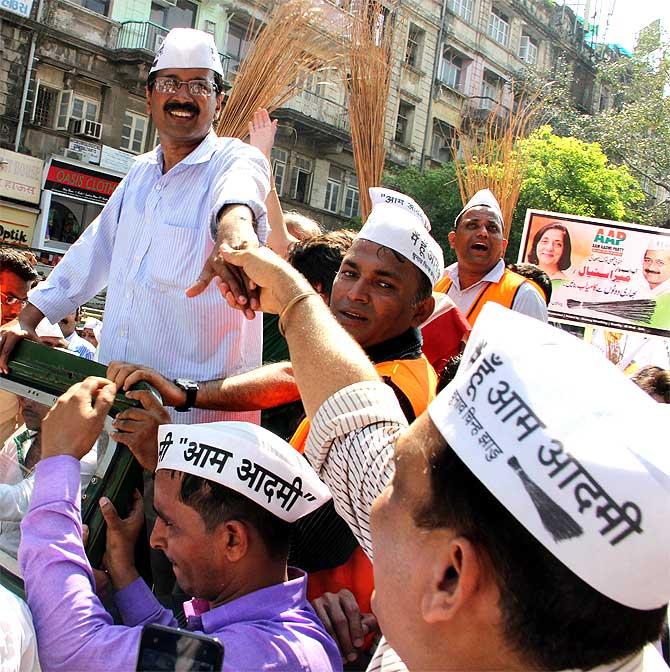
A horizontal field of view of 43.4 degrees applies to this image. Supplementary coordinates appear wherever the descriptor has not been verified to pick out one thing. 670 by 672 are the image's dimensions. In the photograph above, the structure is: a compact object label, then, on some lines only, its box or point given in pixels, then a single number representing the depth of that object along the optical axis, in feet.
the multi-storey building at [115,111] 69.36
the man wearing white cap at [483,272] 14.39
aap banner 23.82
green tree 73.26
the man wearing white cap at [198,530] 5.37
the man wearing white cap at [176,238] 8.24
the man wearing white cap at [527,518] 2.78
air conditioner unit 72.43
